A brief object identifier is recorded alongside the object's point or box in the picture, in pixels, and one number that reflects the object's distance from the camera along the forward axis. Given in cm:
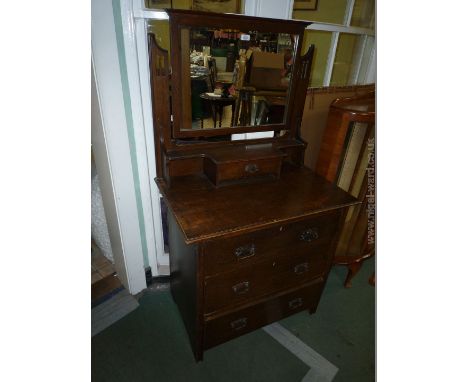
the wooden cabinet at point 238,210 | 111
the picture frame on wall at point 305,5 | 149
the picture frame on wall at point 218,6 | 124
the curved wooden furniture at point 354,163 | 158
